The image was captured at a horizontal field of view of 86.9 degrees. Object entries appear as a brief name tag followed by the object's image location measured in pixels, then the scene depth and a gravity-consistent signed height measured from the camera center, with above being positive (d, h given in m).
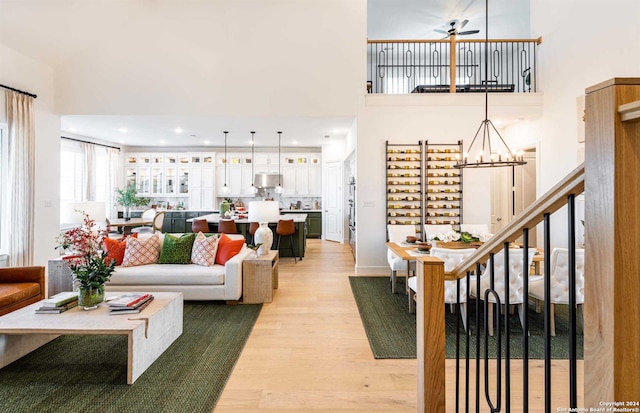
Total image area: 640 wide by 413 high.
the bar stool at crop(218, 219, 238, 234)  6.41 -0.36
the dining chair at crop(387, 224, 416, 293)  4.41 -0.45
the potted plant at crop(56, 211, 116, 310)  2.71 -0.50
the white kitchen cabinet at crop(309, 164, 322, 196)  9.92 +0.94
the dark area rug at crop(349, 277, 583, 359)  2.79 -1.19
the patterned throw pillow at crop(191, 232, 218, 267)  4.23 -0.55
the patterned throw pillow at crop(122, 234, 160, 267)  4.24 -0.57
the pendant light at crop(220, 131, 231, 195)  9.40 +0.89
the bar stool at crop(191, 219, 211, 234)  6.41 -0.36
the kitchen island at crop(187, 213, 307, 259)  6.90 -0.58
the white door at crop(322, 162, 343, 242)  9.10 +0.14
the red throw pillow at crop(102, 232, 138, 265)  4.29 -0.53
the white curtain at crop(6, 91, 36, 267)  4.71 +0.43
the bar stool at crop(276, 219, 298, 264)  6.46 -0.38
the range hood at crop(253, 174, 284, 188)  9.51 +0.76
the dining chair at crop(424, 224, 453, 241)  4.91 -0.32
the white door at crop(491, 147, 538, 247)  6.33 +0.32
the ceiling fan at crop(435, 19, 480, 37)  5.33 +3.05
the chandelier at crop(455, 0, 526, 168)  3.64 +0.50
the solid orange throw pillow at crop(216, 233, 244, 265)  4.27 -0.53
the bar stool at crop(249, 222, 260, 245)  6.39 -0.38
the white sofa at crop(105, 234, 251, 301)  4.00 -0.89
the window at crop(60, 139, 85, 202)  7.55 +0.82
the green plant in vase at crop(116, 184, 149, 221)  8.45 +0.18
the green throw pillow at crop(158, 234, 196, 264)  4.34 -0.57
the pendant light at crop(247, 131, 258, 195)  8.86 +0.52
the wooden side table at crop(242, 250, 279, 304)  4.08 -0.89
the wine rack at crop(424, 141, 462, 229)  5.74 +0.36
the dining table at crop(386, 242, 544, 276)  3.42 -0.50
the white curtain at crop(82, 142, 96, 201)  8.05 +0.89
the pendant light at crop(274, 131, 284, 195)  8.83 +0.54
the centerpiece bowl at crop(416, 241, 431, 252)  3.81 -0.46
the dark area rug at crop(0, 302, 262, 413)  2.10 -1.21
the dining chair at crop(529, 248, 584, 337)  2.87 -0.59
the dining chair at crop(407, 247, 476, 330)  3.04 -0.49
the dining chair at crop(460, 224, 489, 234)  4.84 -0.31
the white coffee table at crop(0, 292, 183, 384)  2.35 -0.86
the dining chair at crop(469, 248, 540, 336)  2.97 -0.64
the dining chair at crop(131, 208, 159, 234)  7.99 -0.26
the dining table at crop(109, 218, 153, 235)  6.86 -0.33
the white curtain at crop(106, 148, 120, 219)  8.85 +0.70
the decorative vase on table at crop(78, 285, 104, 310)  2.74 -0.74
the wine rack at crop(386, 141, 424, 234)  5.73 +0.41
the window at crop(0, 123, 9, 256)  4.69 +0.30
